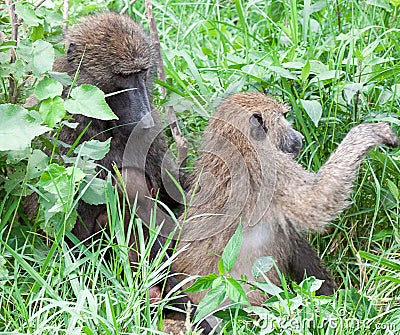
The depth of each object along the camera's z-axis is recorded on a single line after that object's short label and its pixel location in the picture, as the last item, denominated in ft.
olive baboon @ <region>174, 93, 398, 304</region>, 21.58
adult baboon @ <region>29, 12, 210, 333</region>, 23.94
